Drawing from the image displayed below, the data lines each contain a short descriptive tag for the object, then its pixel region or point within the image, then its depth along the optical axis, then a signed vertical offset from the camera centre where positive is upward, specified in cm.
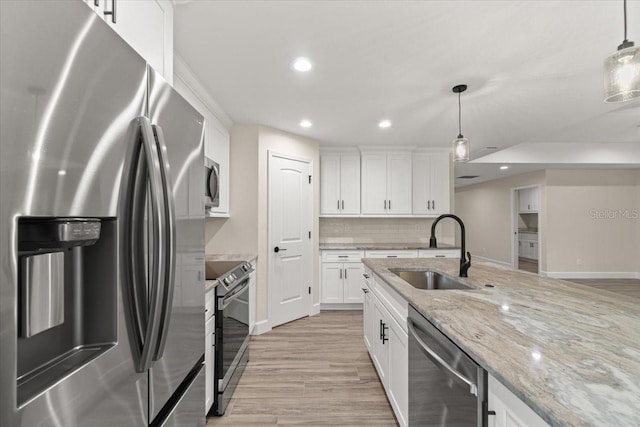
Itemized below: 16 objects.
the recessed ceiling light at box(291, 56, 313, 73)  222 +117
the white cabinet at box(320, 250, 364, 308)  450 -94
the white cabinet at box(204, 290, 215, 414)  189 -82
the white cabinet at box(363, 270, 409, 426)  172 -88
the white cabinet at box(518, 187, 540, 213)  787 +45
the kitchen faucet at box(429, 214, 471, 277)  207 -33
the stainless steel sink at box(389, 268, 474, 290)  236 -51
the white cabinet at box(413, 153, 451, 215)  500 +55
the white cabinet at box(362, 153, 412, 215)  495 +59
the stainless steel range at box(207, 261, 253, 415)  203 -85
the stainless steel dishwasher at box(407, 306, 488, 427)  99 -65
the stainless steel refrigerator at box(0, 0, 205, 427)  44 -1
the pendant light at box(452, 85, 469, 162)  260 +60
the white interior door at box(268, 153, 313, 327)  375 -28
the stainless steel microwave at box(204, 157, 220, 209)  262 +31
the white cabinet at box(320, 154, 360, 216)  492 +53
